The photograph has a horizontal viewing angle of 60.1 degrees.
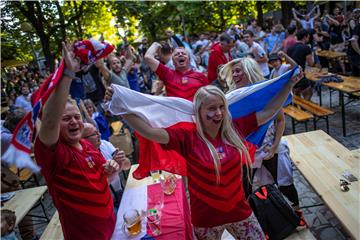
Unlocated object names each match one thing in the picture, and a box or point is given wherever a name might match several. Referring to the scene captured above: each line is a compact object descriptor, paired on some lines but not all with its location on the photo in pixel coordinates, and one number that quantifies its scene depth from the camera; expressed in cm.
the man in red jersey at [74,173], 175
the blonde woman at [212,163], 224
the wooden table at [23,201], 351
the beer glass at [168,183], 313
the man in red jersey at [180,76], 434
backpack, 292
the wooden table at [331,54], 917
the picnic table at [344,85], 565
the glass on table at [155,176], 349
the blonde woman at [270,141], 317
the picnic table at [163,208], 250
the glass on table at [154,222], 250
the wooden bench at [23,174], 493
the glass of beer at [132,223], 247
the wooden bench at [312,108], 545
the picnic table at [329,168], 253
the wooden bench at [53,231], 325
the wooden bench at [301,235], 281
